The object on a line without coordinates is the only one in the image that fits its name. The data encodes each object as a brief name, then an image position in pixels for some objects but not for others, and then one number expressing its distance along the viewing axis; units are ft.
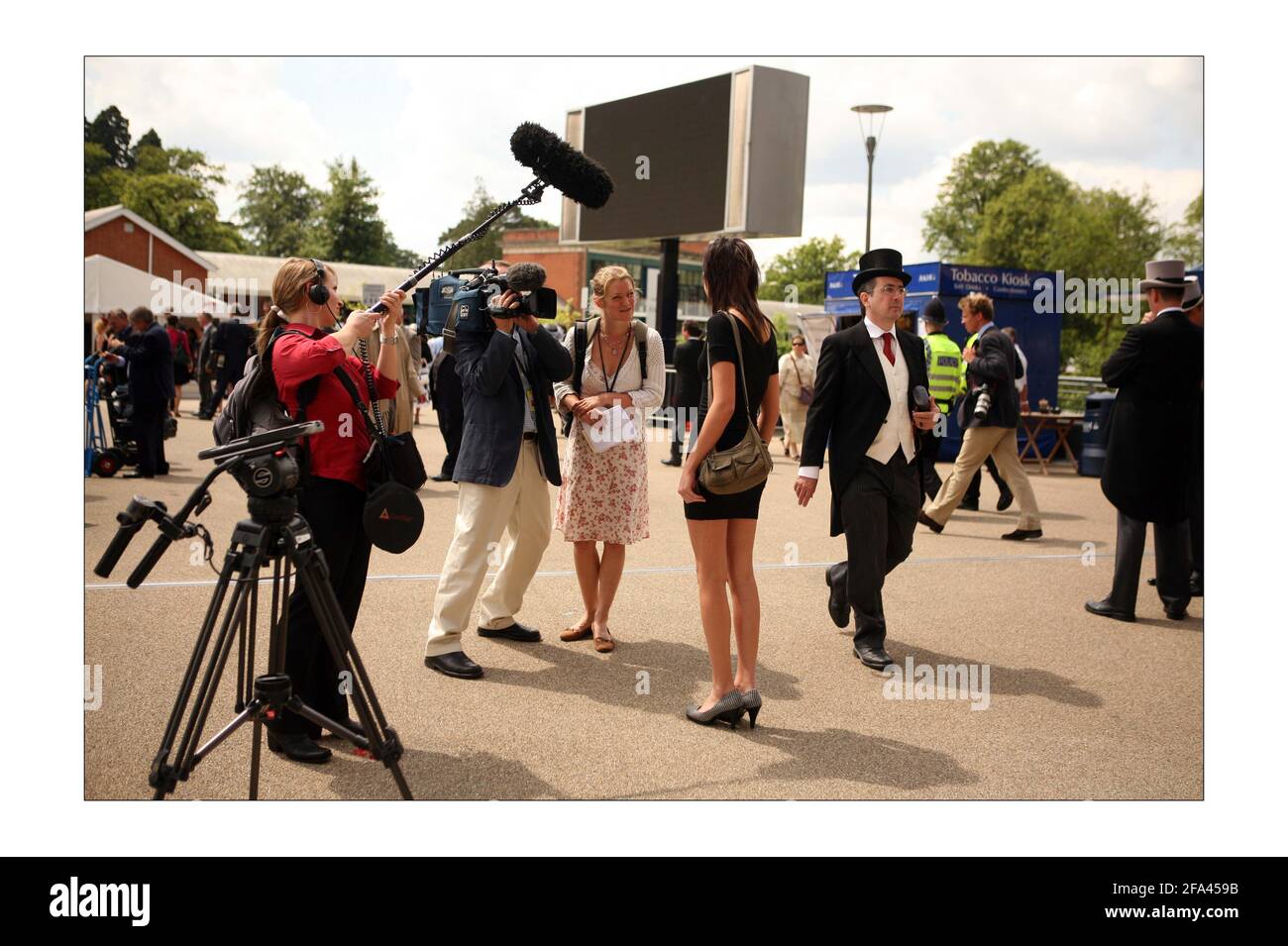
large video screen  67.82
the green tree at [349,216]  246.27
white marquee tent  67.97
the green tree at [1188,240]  142.36
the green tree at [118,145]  144.21
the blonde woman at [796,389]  54.03
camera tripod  10.39
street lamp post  72.18
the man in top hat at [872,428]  18.65
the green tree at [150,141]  205.16
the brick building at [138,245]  140.29
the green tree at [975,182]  203.41
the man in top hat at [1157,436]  22.76
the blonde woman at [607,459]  19.49
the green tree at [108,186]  157.48
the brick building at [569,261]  251.60
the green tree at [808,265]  265.95
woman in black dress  14.84
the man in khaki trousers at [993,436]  32.73
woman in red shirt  13.10
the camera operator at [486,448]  17.48
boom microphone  15.83
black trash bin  51.67
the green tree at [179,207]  181.57
